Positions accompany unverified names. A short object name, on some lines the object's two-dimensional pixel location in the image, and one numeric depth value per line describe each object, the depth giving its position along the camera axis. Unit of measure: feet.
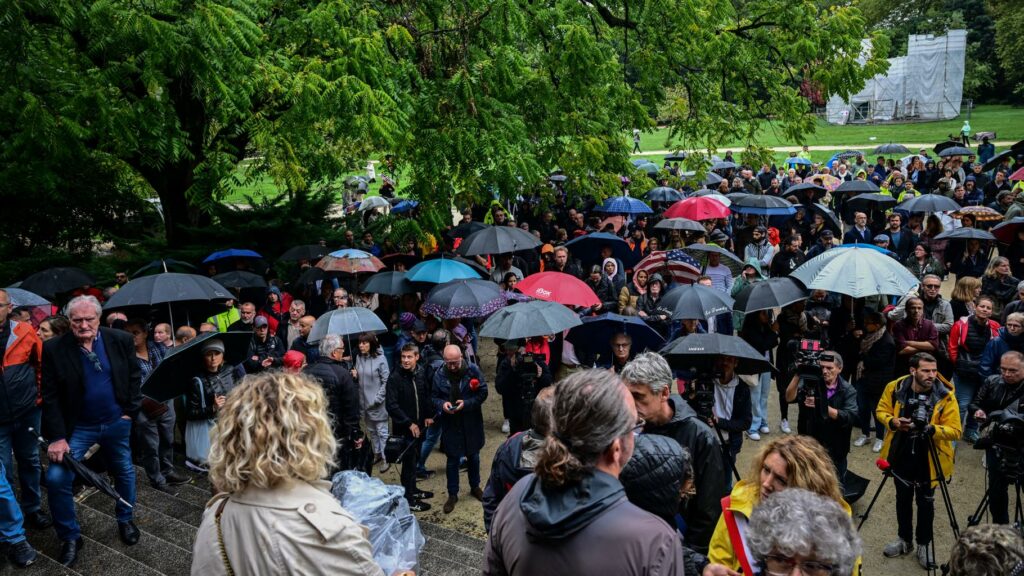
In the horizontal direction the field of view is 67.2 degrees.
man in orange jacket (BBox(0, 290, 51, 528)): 17.69
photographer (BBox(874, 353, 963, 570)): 19.77
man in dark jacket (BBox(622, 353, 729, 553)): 12.85
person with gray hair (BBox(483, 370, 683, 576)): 6.80
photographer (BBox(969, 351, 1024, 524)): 20.13
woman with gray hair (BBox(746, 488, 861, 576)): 8.84
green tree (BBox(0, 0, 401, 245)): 28.45
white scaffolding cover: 163.84
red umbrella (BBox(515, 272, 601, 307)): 30.94
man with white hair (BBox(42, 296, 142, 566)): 17.87
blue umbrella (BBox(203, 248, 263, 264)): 38.99
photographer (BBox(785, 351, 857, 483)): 20.97
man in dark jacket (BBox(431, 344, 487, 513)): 23.89
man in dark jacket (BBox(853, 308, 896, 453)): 26.45
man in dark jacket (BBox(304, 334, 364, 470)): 22.35
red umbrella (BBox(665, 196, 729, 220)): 45.24
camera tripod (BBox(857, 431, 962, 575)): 18.97
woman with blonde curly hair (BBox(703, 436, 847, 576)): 11.22
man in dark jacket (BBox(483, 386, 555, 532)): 13.21
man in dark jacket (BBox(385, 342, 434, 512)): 24.06
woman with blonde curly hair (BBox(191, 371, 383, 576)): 7.88
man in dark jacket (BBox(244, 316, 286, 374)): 28.50
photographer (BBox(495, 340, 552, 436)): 24.88
